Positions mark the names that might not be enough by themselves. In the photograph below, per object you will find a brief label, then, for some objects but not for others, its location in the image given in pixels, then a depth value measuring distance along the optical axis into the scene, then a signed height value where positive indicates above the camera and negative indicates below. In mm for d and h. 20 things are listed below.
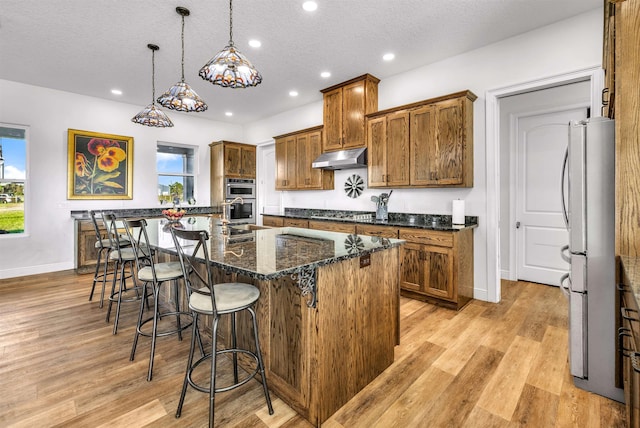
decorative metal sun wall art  4973 +424
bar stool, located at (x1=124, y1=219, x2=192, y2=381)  2199 -482
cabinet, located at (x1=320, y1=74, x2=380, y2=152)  4516 +1537
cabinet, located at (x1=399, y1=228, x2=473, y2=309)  3322 -609
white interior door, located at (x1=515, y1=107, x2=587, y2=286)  4129 +222
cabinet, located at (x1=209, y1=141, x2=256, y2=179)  6602 +1193
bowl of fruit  3693 -23
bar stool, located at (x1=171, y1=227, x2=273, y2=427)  1554 -492
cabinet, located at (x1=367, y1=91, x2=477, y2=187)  3568 +853
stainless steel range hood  4477 +785
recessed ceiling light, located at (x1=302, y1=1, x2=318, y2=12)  2811 +1892
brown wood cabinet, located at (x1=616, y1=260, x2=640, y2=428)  1051 -549
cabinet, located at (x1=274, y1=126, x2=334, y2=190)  5355 +926
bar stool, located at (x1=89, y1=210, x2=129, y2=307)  3447 -401
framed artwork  5211 +817
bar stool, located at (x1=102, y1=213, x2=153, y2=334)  2856 -448
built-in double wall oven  6656 +321
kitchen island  1656 -599
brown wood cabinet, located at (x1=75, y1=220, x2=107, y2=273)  4930 -564
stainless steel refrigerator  1843 -261
